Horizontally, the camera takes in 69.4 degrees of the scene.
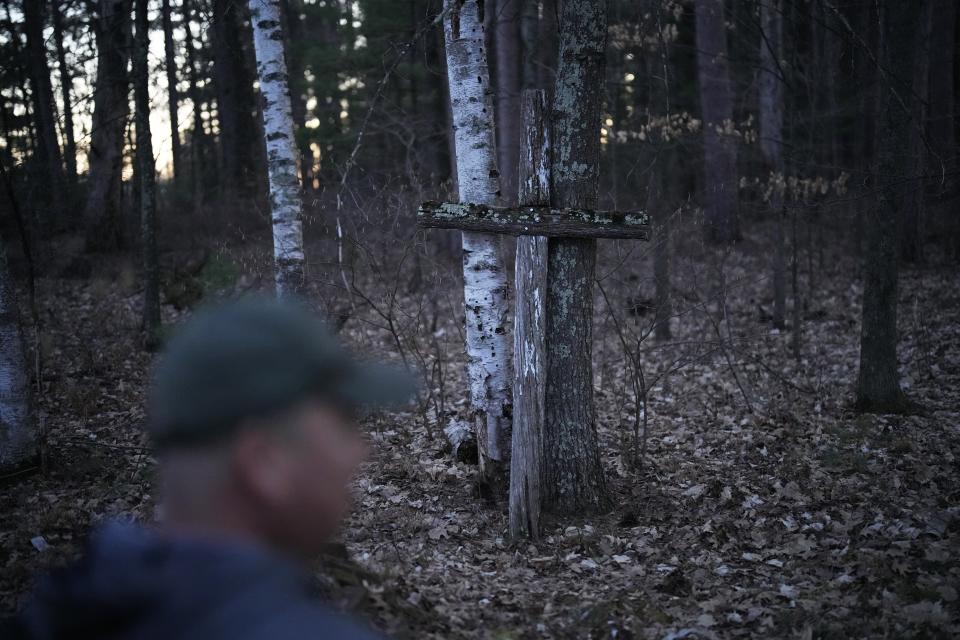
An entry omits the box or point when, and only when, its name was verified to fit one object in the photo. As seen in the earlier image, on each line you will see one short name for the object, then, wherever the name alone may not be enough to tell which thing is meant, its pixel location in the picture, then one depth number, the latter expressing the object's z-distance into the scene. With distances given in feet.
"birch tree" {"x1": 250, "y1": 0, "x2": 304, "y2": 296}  26.61
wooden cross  17.43
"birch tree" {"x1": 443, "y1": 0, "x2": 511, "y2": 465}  19.95
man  4.35
